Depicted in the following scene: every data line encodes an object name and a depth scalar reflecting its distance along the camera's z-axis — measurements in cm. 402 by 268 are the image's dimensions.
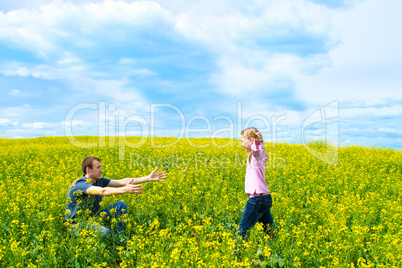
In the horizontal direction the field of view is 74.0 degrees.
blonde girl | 462
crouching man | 498
